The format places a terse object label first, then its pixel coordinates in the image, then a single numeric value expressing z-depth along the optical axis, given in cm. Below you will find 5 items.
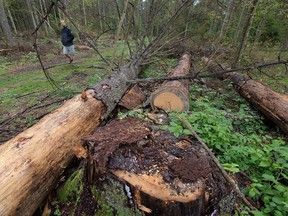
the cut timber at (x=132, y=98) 311
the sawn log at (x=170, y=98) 288
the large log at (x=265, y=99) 276
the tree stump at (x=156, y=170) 119
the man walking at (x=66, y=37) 645
